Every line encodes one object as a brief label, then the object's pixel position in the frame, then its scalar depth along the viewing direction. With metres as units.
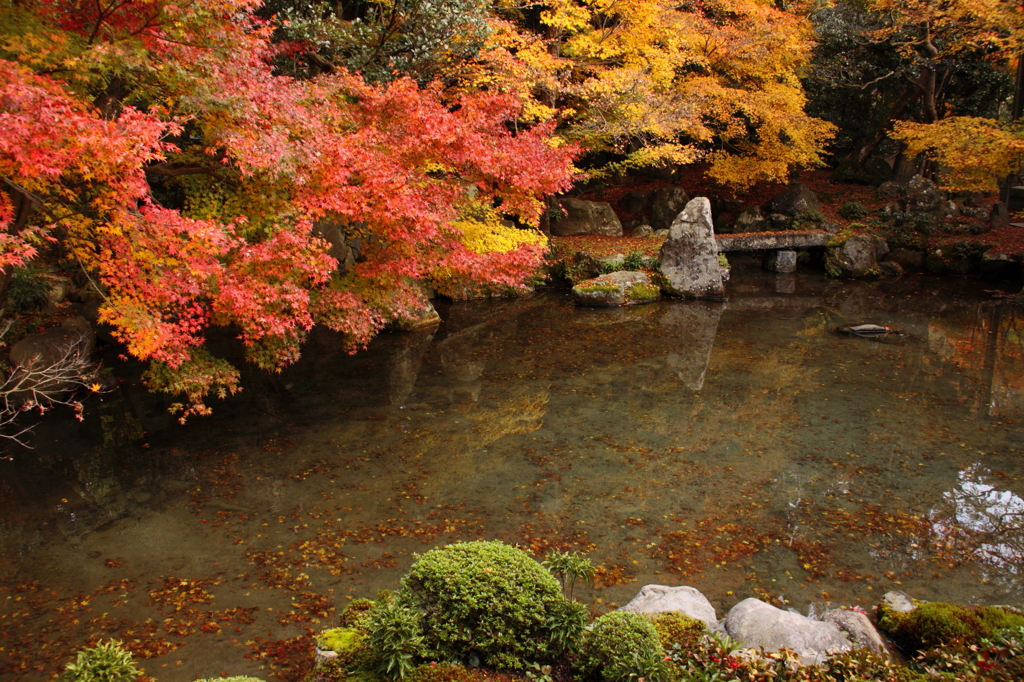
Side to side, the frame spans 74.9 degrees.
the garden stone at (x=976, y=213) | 19.91
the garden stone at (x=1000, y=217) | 19.53
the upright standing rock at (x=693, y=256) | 17.22
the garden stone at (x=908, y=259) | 20.19
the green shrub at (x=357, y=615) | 4.44
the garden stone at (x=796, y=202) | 21.80
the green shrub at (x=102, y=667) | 3.34
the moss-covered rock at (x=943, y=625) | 4.36
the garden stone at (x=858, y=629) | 4.45
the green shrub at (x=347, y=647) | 4.00
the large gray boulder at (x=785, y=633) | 4.29
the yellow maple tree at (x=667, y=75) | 15.98
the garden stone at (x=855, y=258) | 19.83
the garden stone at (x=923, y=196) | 20.20
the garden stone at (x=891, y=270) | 19.88
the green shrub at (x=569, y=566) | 4.45
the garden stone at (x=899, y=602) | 4.97
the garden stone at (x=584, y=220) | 21.61
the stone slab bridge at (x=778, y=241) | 20.31
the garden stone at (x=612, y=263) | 18.45
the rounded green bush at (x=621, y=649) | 3.67
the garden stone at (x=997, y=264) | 18.39
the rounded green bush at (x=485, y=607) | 3.91
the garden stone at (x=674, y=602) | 4.86
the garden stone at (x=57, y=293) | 12.36
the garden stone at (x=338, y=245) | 14.53
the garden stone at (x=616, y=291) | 16.70
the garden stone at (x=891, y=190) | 22.12
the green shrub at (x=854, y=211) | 21.69
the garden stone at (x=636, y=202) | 24.66
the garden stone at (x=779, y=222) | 21.78
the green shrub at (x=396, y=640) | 3.71
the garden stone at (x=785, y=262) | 21.02
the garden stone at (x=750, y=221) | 22.39
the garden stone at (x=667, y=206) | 23.30
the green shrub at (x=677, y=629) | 4.20
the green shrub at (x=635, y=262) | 18.45
